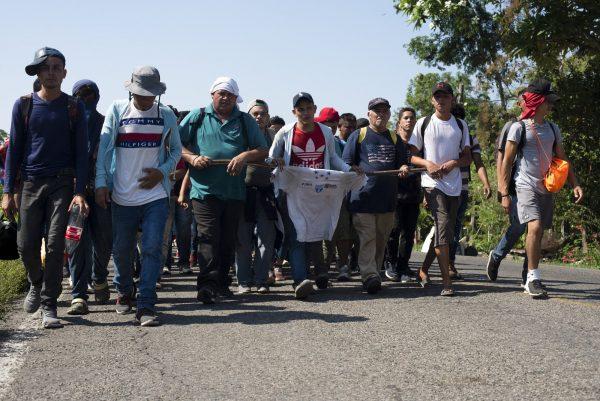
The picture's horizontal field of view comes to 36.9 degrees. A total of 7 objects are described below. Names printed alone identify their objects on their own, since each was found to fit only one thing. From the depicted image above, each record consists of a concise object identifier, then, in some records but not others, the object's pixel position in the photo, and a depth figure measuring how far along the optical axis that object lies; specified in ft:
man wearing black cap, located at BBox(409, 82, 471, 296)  29.07
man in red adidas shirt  28.66
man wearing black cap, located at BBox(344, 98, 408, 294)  29.63
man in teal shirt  27.07
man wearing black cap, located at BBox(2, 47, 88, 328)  22.77
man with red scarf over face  28.02
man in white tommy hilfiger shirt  23.80
